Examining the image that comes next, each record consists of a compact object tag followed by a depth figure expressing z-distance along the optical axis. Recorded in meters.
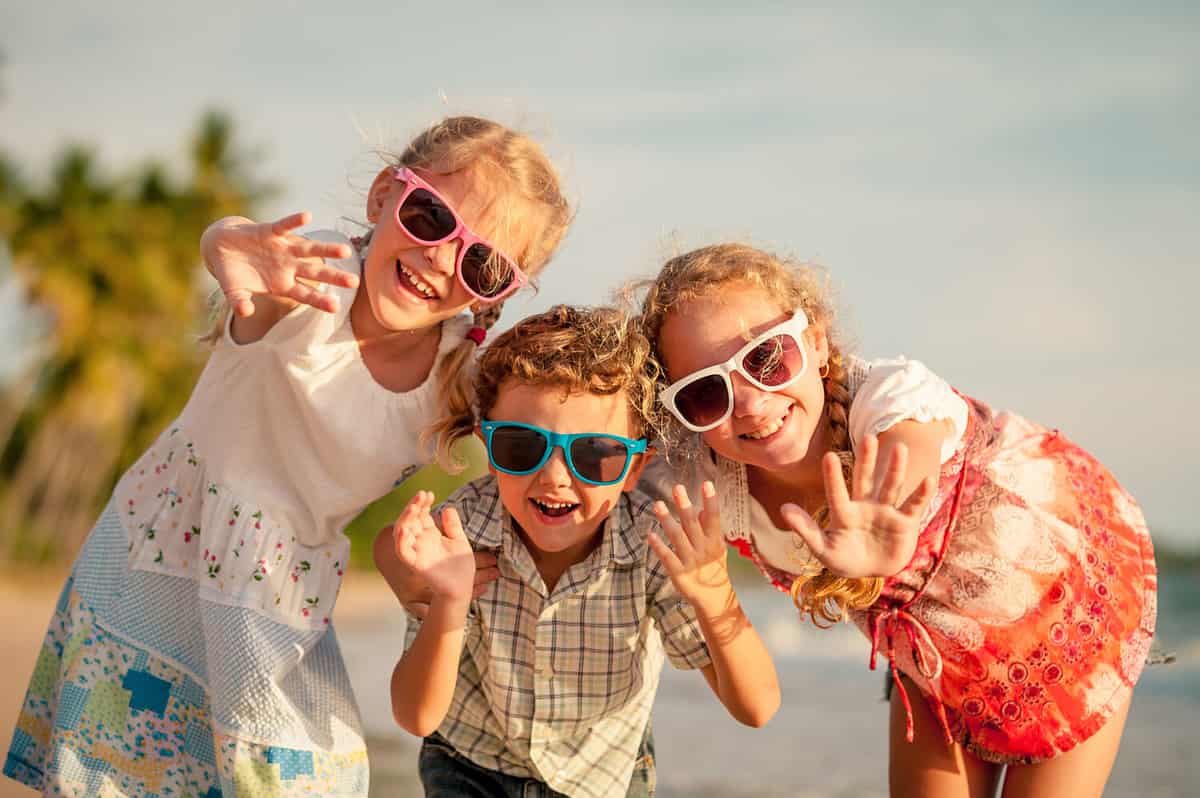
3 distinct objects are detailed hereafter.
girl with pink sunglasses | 3.20
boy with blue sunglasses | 3.12
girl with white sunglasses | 3.27
